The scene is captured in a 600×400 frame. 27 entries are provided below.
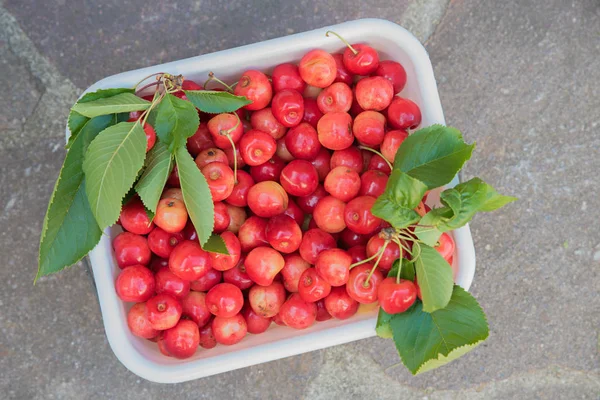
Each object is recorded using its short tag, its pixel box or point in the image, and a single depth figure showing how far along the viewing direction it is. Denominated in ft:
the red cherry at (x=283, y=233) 1.81
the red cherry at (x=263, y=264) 1.83
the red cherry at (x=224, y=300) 1.81
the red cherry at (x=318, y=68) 1.82
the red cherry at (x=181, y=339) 1.81
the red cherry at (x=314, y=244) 1.83
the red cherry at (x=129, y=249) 1.83
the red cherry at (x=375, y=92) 1.84
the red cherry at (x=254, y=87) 1.84
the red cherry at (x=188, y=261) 1.79
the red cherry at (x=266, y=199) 1.84
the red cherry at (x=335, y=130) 1.84
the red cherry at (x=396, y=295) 1.73
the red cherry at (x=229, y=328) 1.84
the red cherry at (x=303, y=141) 1.86
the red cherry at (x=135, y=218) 1.81
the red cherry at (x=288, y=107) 1.83
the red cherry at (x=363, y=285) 1.79
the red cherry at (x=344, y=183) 1.83
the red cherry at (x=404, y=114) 1.83
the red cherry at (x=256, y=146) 1.83
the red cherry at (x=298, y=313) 1.82
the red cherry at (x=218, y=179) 1.79
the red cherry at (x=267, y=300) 1.86
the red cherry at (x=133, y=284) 1.80
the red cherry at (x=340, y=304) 1.83
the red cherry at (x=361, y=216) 1.78
